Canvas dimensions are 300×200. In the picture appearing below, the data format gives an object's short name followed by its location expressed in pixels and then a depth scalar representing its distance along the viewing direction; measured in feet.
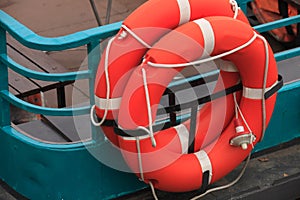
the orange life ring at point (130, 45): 11.64
